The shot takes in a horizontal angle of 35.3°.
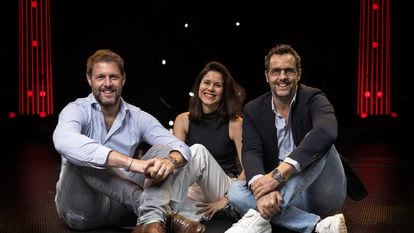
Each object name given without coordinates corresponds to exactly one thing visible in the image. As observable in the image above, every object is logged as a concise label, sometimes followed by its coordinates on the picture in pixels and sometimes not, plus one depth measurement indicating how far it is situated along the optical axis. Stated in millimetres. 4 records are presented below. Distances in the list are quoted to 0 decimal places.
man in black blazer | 2406
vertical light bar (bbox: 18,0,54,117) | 6121
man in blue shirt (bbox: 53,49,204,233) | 2365
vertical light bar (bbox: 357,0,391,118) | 6113
